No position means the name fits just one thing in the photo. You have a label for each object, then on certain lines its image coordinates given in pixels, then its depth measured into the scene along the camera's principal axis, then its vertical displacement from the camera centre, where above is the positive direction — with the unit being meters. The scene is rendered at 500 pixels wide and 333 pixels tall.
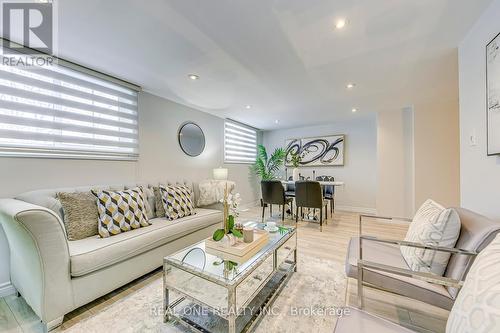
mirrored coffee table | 1.26 -0.89
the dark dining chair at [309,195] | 3.42 -0.51
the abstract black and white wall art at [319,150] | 5.12 +0.46
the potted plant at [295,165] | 4.25 +0.03
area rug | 1.35 -1.10
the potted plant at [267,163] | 5.46 +0.10
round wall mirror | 3.55 +0.53
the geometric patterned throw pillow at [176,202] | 2.46 -0.45
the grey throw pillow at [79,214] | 1.75 -0.44
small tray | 1.49 -0.64
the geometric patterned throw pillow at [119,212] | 1.88 -0.46
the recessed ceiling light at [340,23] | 1.56 +1.15
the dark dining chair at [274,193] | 3.85 -0.54
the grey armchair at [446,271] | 1.03 -0.58
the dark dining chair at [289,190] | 4.27 -0.56
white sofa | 1.31 -0.71
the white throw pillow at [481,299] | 0.58 -0.42
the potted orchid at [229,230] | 1.58 -0.51
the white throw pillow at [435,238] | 1.17 -0.45
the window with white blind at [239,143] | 4.73 +0.63
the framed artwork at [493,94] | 1.30 +0.49
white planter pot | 1.56 -0.59
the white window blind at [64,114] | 1.83 +0.58
